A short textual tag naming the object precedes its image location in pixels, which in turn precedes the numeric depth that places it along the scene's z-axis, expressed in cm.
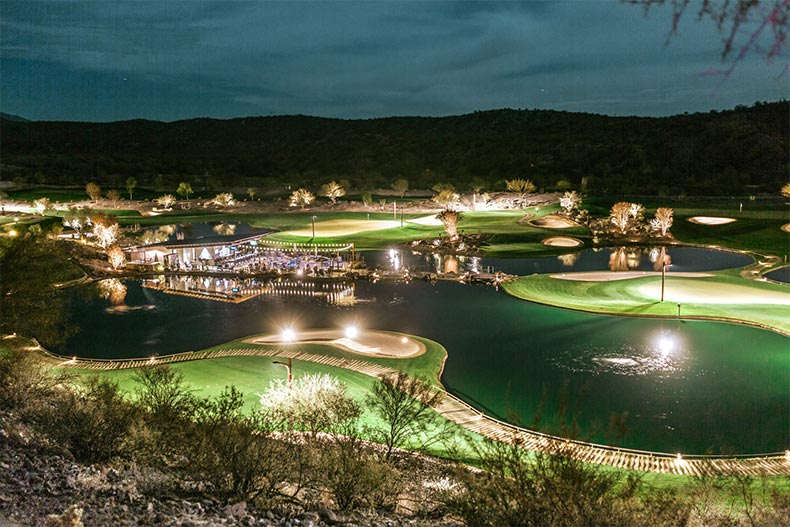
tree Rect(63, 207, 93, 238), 7888
